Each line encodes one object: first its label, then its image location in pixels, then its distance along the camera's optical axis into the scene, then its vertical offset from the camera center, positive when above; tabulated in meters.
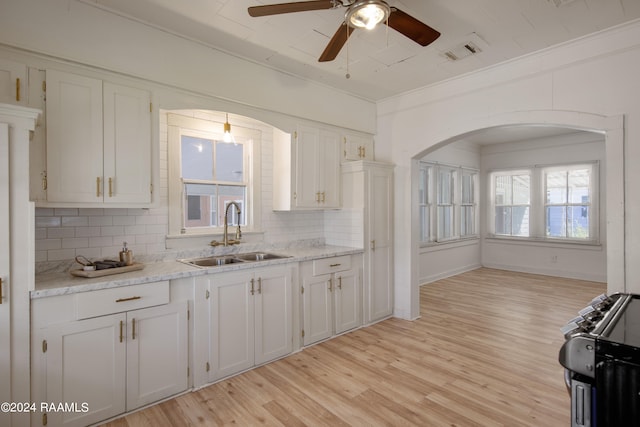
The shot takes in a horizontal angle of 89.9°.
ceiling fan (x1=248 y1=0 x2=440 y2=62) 1.87 +1.20
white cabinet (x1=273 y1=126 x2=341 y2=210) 3.75 +0.50
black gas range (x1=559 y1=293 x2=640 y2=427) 1.20 -0.64
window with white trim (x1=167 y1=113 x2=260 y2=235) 3.20 +0.40
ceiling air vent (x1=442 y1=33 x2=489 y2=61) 2.96 +1.58
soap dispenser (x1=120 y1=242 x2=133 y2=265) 2.59 -0.36
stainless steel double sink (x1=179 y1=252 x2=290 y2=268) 3.15 -0.49
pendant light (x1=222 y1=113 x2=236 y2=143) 3.23 +0.82
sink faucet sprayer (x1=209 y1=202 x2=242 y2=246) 3.43 -0.26
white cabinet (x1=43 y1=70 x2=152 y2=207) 2.26 +0.53
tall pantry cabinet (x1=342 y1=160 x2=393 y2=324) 4.03 -0.15
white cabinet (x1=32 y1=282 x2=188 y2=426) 2.00 -0.99
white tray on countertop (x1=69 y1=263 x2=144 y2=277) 2.27 -0.43
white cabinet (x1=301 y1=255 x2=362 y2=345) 3.45 -0.98
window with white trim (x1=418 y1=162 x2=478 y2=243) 6.41 +0.18
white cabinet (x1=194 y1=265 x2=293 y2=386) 2.69 -0.96
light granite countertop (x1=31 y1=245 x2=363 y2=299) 2.04 -0.47
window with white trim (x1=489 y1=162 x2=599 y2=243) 6.48 +0.17
